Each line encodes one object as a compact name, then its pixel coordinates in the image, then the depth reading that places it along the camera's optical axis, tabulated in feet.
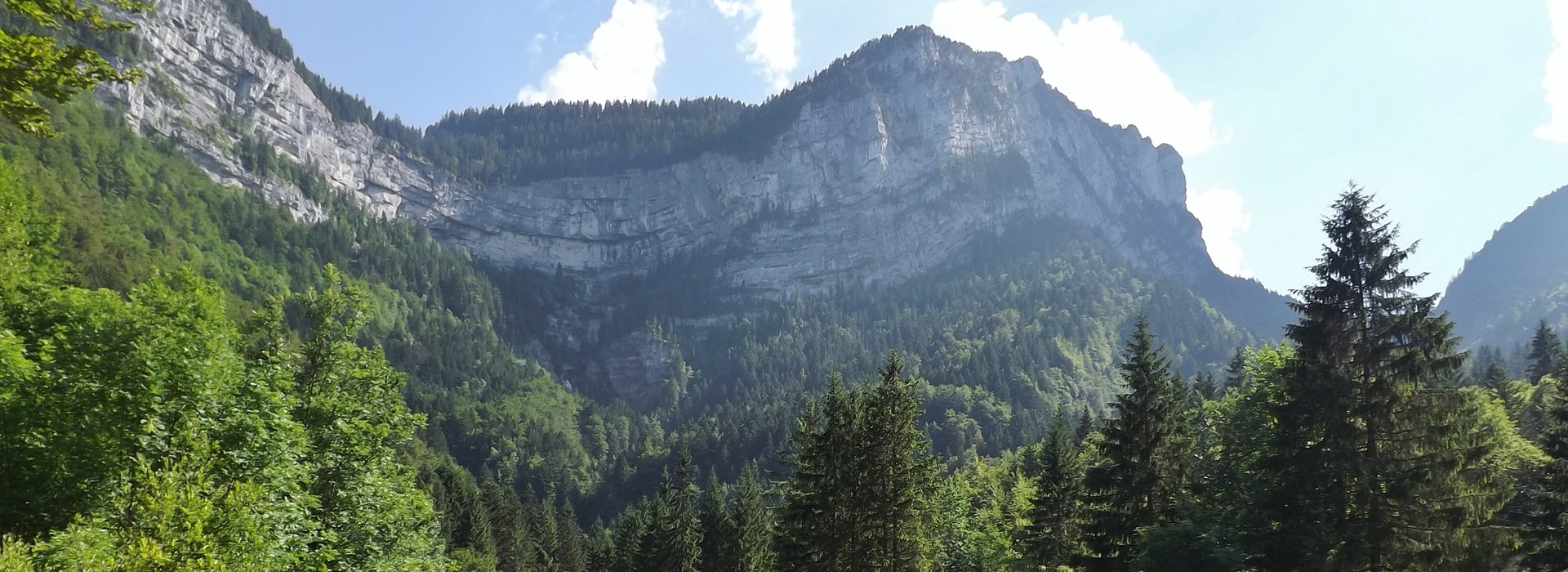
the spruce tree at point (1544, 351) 202.69
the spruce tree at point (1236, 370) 198.94
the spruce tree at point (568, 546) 256.32
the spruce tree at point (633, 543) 171.12
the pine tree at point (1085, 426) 251.66
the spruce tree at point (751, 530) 152.05
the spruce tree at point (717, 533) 156.56
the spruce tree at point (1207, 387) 229.04
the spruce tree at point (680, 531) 154.81
